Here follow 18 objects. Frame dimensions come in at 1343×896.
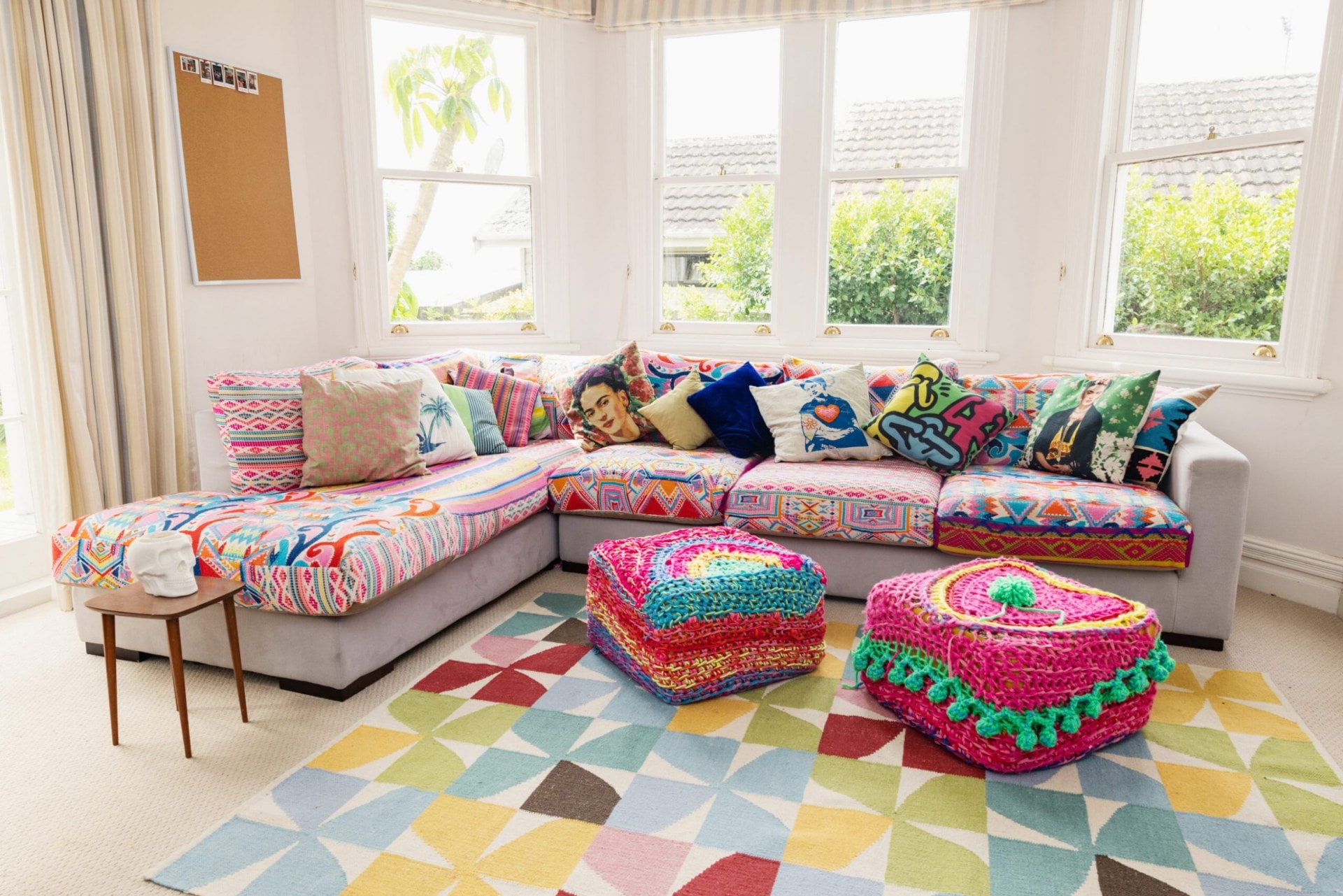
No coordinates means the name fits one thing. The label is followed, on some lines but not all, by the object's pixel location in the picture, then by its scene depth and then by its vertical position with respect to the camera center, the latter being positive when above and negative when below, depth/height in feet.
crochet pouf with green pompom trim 7.00 -3.02
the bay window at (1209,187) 11.18 +1.33
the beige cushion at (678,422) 12.50 -1.88
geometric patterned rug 6.02 -3.85
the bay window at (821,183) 14.55 +1.68
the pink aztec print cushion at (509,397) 13.20 -1.66
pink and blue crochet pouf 8.16 -3.03
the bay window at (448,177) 14.92 +1.77
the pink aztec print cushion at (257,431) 10.18 -1.67
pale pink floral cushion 10.37 -1.75
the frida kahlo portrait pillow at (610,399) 12.80 -1.63
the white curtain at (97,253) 10.56 +0.34
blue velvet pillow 12.26 -1.74
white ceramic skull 7.46 -2.31
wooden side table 7.21 -2.61
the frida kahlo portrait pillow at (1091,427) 10.50 -1.66
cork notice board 12.52 +1.51
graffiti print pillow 11.43 -1.71
